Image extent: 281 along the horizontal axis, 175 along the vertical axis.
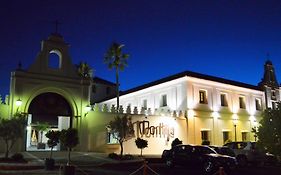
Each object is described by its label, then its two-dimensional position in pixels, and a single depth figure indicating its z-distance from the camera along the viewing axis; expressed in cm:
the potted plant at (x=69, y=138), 1692
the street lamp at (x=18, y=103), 2033
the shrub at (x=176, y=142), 2415
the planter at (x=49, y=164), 1403
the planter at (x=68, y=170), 1084
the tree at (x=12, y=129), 1653
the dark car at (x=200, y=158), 1485
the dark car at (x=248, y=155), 1916
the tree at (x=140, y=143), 2151
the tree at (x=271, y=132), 1046
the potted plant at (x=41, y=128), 2796
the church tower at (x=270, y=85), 3528
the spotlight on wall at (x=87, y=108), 2301
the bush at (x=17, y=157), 1601
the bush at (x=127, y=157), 1999
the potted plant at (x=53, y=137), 1661
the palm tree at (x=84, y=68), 4502
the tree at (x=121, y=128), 2090
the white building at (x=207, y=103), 2798
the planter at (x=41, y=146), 2785
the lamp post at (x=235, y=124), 3118
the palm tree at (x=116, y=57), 3023
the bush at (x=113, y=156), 1964
